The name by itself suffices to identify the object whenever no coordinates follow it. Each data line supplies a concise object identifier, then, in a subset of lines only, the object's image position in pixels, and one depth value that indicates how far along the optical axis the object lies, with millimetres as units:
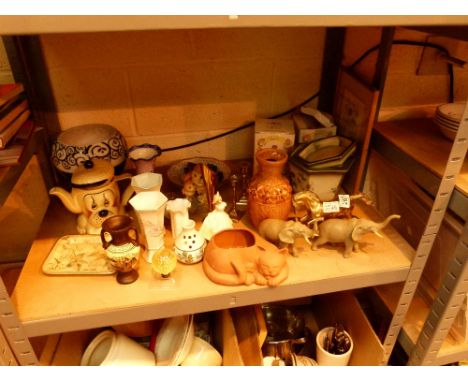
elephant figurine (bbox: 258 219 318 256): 709
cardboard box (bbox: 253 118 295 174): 877
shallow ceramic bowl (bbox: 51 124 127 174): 792
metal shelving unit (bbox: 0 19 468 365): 632
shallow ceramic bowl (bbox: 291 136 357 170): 826
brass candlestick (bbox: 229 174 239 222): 850
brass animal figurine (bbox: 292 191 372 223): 744
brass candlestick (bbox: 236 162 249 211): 888
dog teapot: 735
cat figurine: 681
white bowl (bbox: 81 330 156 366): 786
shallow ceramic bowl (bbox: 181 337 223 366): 841
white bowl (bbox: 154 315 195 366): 831
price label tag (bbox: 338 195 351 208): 757
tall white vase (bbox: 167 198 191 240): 716
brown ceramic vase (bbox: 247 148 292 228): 746
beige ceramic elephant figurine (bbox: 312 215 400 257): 724
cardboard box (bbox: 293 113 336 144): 912
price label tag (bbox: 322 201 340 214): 748
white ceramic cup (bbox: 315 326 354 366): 919
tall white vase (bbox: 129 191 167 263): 685
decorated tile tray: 710
